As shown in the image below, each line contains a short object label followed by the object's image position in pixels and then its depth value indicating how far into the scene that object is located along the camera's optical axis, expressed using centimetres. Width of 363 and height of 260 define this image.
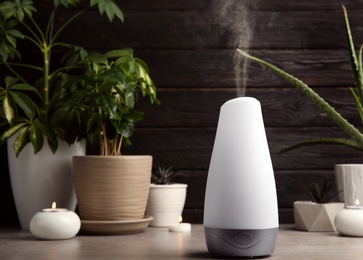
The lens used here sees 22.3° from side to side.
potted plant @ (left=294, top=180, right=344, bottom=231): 162
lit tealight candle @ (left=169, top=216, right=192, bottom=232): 160
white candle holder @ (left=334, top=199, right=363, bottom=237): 152
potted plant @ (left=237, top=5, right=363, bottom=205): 151
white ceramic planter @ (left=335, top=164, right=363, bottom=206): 164
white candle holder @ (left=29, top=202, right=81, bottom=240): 147
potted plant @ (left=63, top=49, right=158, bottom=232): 156
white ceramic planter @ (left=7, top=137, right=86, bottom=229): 163
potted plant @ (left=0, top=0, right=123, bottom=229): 161
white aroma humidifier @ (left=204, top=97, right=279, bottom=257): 126
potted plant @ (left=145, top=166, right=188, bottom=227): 167
